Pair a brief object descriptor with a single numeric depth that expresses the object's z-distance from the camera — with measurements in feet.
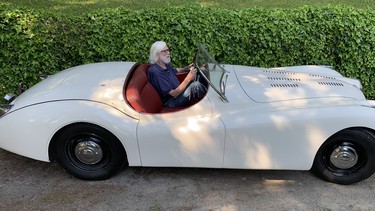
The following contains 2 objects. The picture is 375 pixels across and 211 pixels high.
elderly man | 13.34
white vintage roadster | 12.05
